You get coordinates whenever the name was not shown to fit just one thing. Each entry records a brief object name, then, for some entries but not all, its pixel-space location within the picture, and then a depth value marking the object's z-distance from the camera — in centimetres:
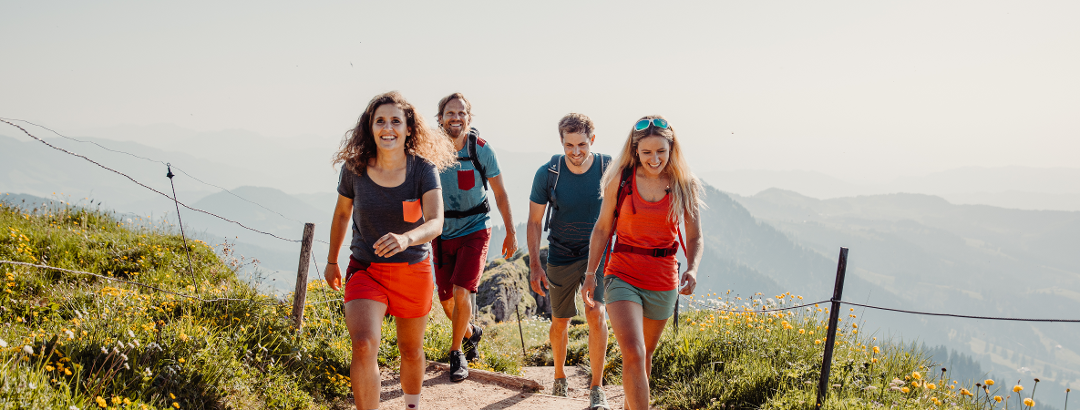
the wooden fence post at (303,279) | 457
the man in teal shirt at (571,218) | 435
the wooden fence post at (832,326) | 360
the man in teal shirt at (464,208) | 467
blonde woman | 349
